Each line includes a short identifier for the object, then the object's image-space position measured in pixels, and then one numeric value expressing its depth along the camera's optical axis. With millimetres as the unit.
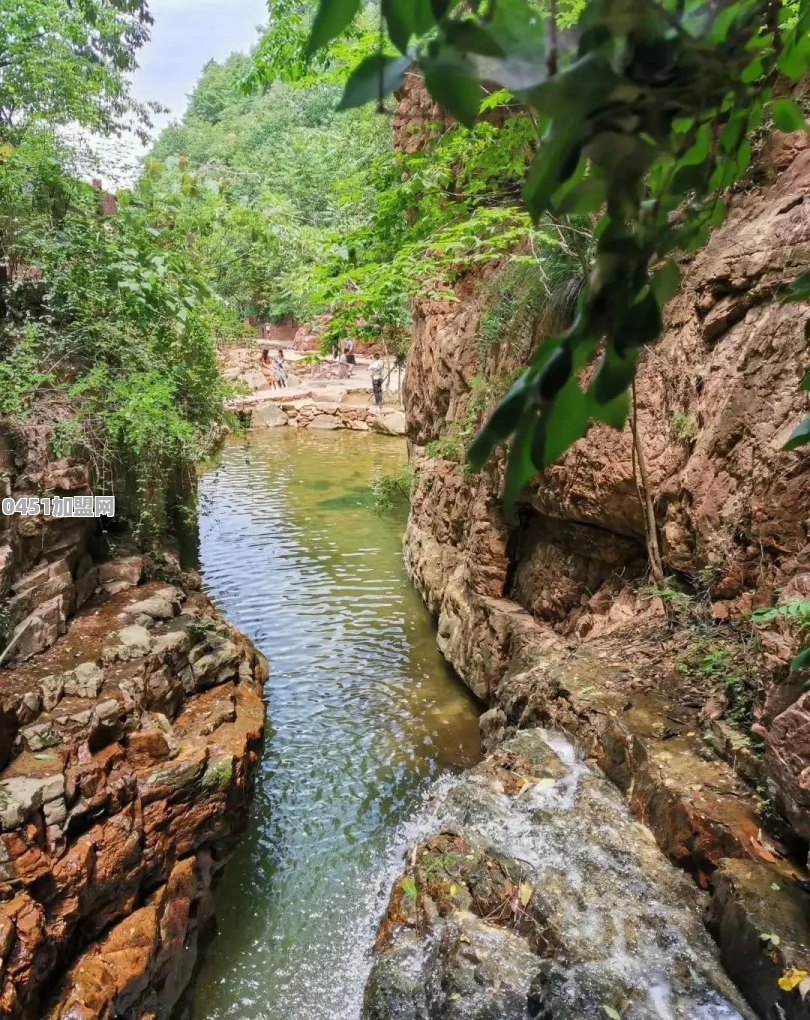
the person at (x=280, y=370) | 23672
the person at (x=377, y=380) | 19984
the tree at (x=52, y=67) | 7102
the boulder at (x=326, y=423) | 21453
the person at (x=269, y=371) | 23523
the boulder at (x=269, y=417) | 21297
